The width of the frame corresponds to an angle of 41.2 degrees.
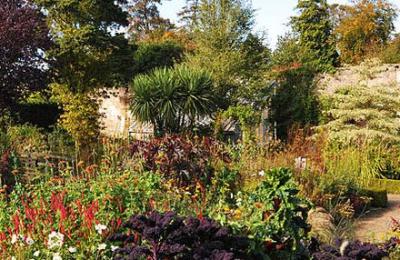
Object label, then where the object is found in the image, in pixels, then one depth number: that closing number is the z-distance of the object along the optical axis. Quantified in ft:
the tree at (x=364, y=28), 90.43
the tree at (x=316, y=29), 80.61
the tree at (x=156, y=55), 65.67
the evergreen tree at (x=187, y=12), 118.84
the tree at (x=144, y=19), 110.42
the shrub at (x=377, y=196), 27.07
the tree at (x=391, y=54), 64.59
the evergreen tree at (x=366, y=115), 39.22
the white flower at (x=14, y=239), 11.67
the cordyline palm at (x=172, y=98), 43.39
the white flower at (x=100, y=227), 11.63
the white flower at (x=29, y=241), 11.72
